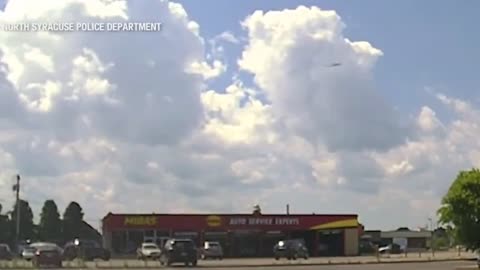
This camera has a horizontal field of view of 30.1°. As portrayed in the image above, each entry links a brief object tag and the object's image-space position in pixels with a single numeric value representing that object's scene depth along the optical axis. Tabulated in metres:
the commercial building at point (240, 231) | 85.56
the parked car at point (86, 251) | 64.94
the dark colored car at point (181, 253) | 54.22
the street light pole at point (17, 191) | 82.56
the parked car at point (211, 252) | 70.88
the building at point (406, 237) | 136.30
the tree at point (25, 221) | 116.81
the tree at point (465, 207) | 40.75
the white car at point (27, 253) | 64.31
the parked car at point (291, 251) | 70.56
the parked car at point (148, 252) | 68.62
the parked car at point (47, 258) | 53.71
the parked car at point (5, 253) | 66.62
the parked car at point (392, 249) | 97.38
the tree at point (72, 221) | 120.84
